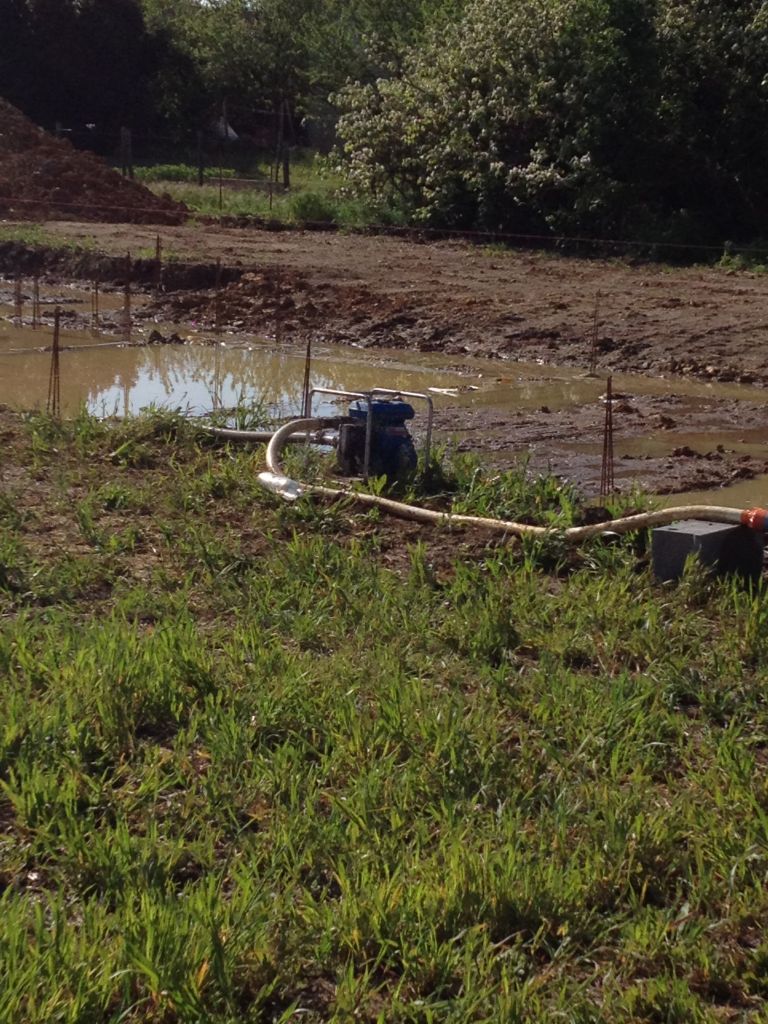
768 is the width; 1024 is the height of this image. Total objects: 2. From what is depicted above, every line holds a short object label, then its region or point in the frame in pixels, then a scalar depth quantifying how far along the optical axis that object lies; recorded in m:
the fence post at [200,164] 36.31
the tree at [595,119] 24.61
